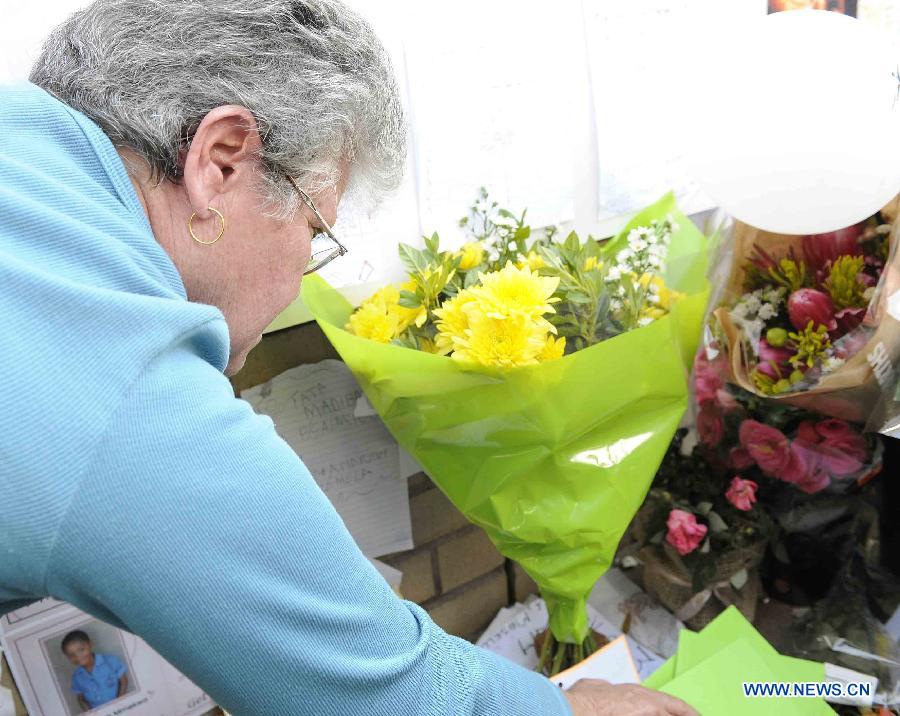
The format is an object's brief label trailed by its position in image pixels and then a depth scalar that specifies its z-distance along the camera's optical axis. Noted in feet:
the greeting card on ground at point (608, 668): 3.13
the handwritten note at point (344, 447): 3.41
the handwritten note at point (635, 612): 3.89
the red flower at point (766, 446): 3.37
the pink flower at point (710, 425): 3.75
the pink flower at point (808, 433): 3.33
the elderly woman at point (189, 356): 1.50
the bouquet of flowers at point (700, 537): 3.60
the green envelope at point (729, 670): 3.08
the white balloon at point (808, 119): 2.60
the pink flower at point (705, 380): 3.61
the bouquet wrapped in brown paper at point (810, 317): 2.90
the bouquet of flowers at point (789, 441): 3.30
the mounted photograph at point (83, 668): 2.93
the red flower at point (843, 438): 3.27
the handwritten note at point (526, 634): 3.81
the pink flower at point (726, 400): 3.55
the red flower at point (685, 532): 3.56
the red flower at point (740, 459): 3.63
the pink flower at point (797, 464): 3.35
